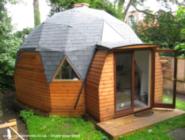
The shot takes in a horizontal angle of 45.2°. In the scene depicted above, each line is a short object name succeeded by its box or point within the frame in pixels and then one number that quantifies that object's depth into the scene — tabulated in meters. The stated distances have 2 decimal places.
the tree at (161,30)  16.70
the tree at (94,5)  16.13
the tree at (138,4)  20.56
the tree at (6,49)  10.71
